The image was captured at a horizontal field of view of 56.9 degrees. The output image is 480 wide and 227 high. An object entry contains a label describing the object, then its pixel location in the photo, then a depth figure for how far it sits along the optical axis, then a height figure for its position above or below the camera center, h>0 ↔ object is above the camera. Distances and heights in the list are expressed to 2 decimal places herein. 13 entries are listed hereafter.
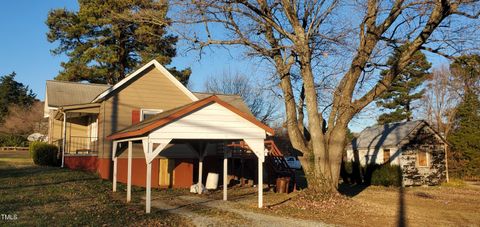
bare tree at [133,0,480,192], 15.98 +3.65
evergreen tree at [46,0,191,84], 35.69 +8.60
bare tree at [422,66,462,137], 48.28 +5.82
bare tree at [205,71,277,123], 51.84 +4.62
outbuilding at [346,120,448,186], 27.86 -0.04
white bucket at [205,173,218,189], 21.22 -1.48
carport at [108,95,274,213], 12.70 +0.65
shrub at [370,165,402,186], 27.19 -1.50
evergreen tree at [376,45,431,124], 47.34 +5.52
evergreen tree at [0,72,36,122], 66.96 +8.61
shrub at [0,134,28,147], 52.12 +0.90
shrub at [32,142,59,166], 24.80 -0.29
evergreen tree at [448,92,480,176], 30.42 +0.34
